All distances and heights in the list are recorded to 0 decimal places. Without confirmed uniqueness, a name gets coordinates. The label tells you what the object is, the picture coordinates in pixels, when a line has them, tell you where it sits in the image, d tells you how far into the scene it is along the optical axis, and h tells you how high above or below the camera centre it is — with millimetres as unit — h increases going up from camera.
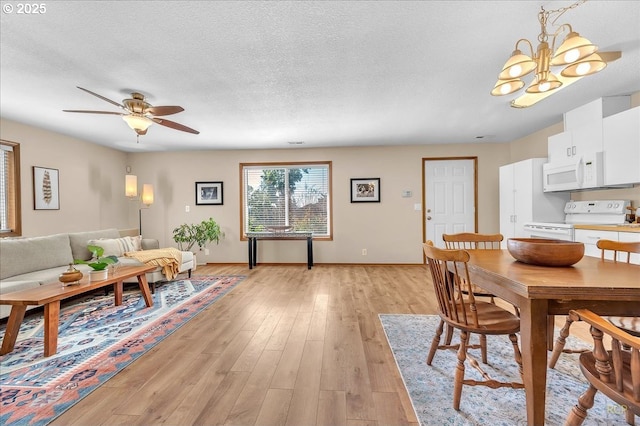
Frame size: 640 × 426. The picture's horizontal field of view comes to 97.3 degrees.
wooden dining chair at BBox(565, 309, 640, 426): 891 -604
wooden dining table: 1126 -385
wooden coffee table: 2111 -735
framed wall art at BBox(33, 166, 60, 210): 4070 +350
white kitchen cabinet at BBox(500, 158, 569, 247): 3965 +128
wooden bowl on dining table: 1463 -234
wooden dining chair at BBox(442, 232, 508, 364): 2385 -254
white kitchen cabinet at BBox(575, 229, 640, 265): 2666 -309
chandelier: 1504 +818
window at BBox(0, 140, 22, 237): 3746 +321
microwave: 3172 +420
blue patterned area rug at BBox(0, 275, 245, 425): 1599 -1066
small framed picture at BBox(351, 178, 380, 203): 5547 +388
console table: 5234 -506
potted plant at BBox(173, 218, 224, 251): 5340 -431
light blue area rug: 1437 -1068
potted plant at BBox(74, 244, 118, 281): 2726 -534
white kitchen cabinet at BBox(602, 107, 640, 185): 2790 +623
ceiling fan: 2835 +1022
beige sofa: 2914 -548
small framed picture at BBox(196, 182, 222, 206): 5777 +372
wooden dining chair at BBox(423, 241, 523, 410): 1479 -620
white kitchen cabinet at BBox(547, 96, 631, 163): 3172 +934
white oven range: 3252 -122
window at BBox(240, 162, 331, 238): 5699 +279
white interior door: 5445 +244
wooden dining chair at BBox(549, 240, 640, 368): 1543 -634
